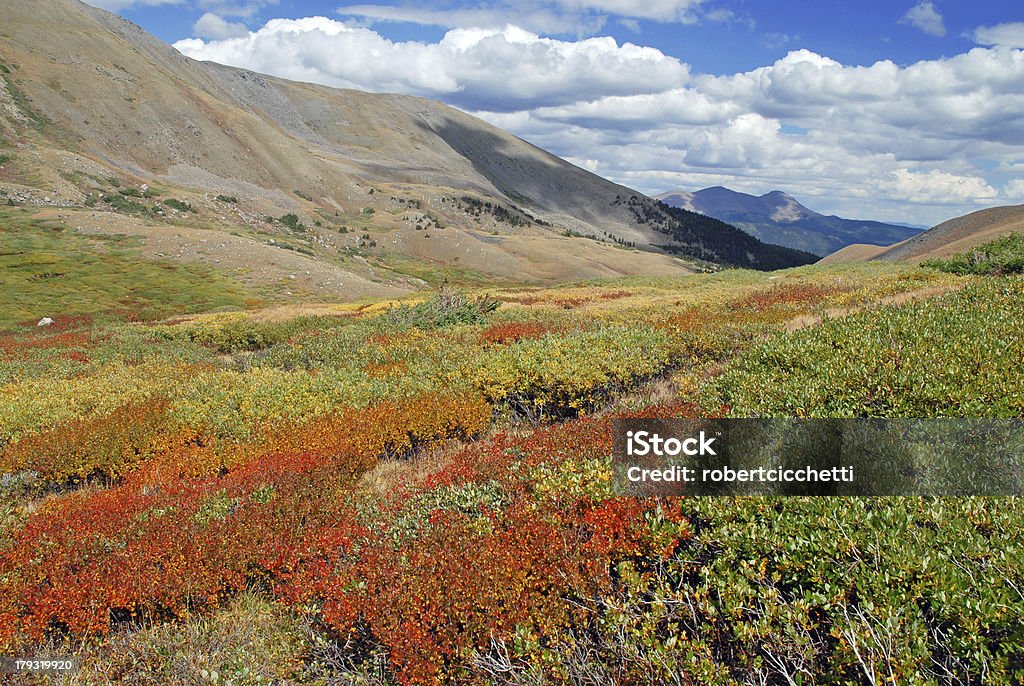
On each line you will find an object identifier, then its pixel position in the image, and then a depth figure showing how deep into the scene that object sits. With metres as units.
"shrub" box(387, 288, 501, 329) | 26.30
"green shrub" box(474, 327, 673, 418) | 13.38
